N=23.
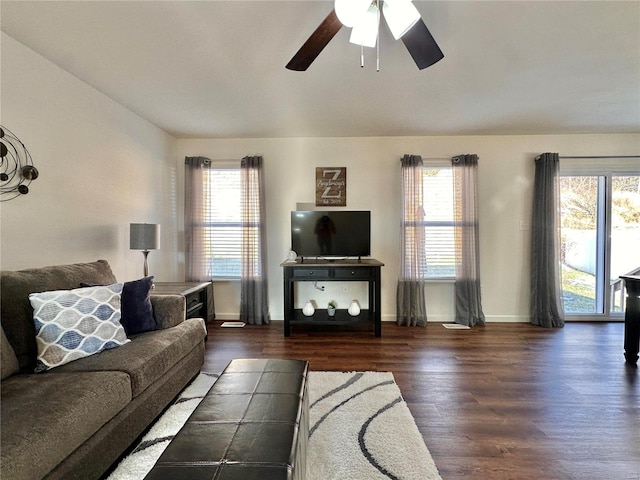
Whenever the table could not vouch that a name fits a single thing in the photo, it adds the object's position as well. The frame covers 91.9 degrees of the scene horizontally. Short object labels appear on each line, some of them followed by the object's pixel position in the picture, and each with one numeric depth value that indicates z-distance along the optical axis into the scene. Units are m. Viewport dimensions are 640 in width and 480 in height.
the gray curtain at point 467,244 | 4.11
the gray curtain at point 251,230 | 4.18
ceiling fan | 1.53
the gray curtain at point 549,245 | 4.04
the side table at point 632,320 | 2.95
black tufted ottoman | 0.98
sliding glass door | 4.18
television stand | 3.66
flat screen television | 4.02
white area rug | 1.54
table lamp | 3.07
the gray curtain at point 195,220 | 4.22
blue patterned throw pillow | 1.71
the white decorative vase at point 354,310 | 3.85
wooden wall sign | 4.27
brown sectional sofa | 1.16
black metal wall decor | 2.02
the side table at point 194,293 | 3.14
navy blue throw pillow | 2.22
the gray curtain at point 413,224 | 4.13
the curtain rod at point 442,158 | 4.24
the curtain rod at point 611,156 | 4.14
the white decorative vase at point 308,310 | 3.82
